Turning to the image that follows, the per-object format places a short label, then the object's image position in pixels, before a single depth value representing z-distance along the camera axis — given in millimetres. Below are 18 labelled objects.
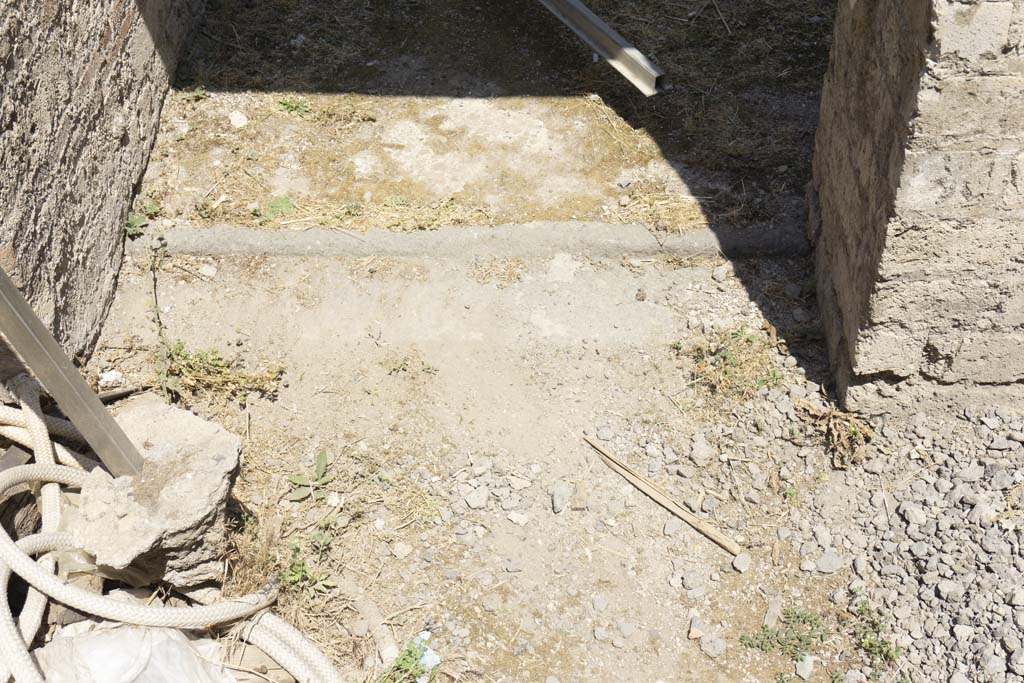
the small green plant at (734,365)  3928
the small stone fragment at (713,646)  3307
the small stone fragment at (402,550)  3568
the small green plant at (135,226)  4578
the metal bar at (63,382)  2637
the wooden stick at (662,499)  3557
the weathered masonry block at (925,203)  2783
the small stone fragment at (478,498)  3678
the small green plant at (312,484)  3705
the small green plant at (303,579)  3430
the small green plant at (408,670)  3256
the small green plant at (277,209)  4672
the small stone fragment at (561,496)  3666
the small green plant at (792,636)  3291
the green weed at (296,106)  5195
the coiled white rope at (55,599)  2844
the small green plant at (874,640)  3201
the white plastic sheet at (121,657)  2842
